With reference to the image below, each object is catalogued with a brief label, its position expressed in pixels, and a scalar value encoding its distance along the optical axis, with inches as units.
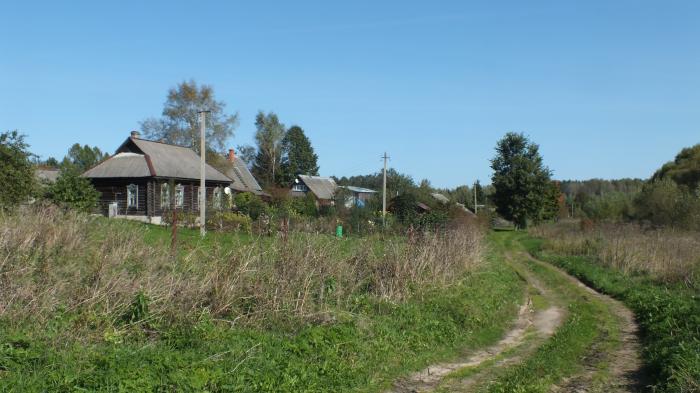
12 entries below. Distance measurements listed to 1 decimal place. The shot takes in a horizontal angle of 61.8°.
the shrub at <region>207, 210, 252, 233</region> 1019.6
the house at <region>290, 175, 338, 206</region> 2699.3
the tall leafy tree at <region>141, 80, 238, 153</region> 2194.9
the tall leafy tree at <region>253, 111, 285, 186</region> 3011.8
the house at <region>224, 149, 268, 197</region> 2164.5
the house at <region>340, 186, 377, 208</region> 2591.0
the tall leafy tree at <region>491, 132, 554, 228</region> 2081.7
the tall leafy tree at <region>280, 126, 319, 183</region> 3189.7
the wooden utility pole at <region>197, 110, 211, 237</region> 1020.5
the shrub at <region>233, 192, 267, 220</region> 1315.9
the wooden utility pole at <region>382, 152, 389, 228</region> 1598.5
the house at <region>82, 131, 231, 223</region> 1476.4
